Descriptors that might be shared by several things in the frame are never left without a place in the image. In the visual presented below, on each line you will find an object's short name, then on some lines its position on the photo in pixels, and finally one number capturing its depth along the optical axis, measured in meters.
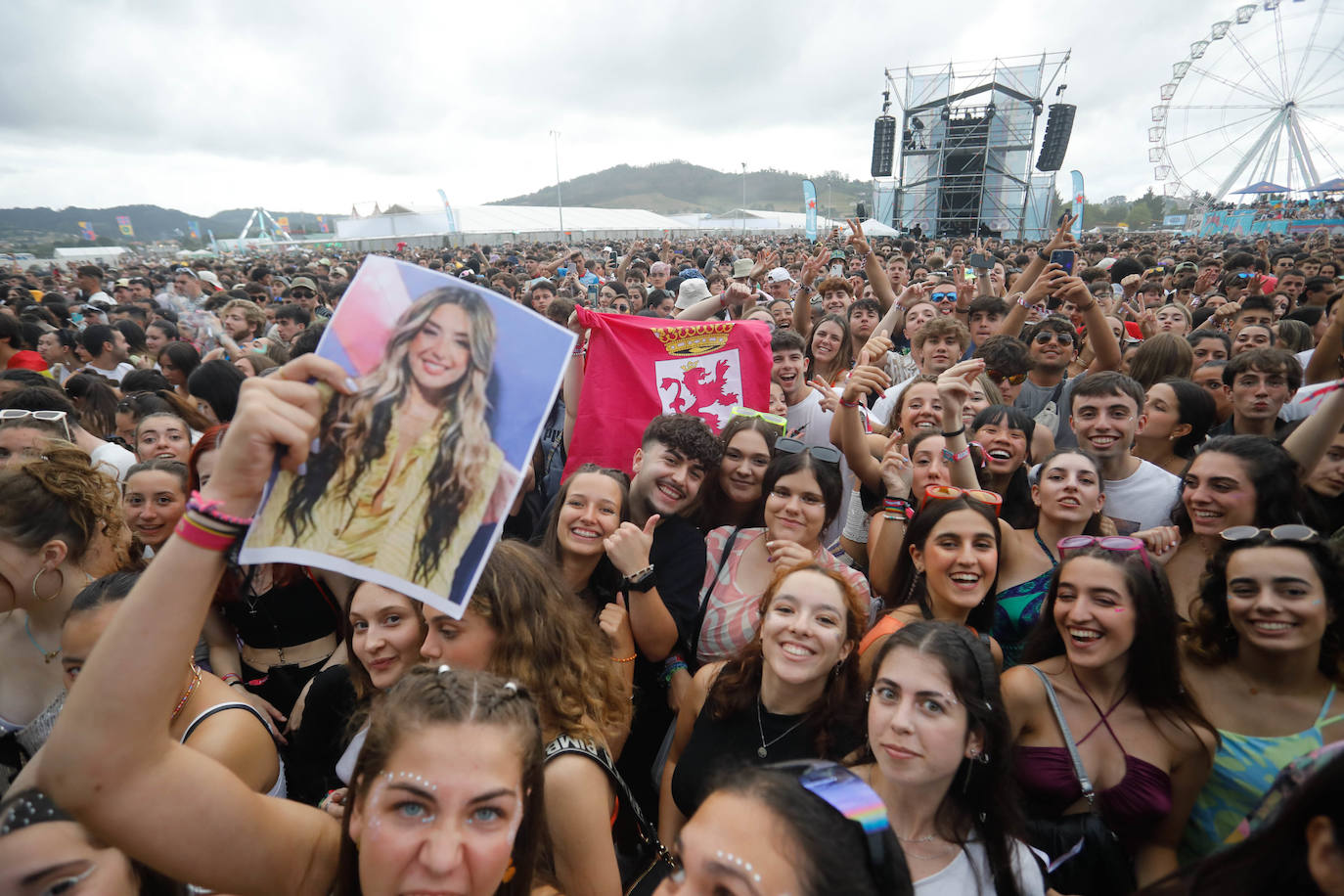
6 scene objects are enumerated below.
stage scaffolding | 33.38
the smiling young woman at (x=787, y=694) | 2.27
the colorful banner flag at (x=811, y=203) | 26.70
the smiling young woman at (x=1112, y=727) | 2.13
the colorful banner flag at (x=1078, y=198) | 18.55
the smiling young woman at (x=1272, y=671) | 2.15
